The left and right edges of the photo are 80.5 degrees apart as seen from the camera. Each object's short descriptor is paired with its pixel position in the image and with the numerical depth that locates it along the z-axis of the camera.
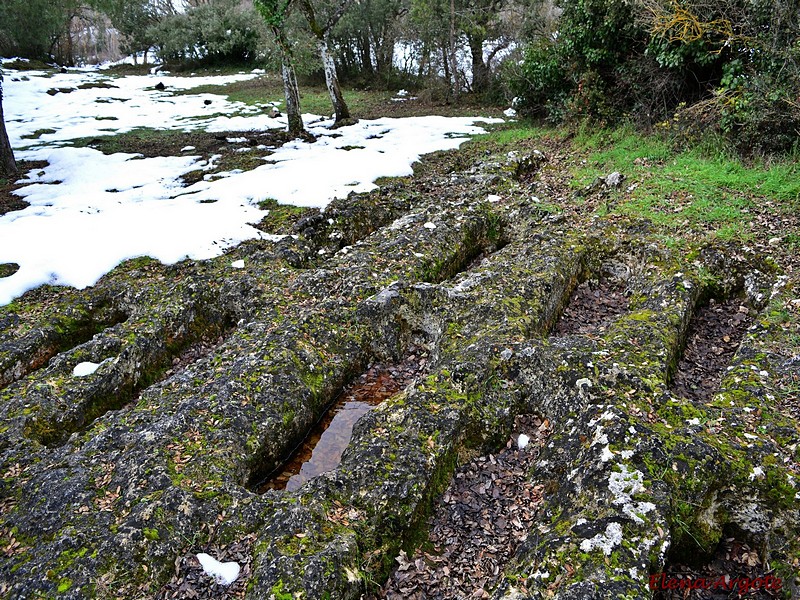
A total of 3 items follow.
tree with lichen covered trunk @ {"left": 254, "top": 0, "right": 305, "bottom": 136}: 13.92
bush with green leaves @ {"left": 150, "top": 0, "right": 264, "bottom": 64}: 32.22
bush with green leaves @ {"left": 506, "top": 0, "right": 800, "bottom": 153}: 9.05
